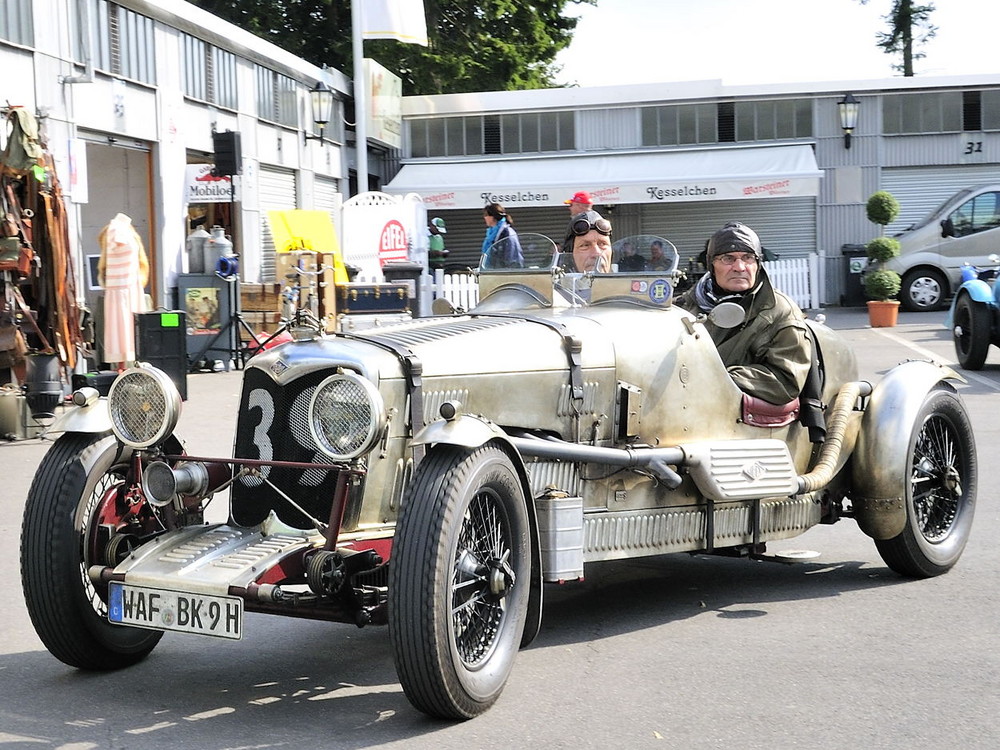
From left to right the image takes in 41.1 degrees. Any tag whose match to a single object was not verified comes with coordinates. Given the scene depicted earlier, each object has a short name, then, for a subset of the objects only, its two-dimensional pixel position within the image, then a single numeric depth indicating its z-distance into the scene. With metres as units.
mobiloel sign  20.25
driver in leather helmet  5.75
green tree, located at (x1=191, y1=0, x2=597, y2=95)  36.59
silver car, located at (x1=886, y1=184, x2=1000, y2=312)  24.73
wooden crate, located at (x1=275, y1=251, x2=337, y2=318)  18.91
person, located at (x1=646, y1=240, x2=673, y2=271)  5.67
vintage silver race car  4.05
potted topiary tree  22.16
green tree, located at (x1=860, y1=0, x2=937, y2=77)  40.56
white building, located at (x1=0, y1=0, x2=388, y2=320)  15.95
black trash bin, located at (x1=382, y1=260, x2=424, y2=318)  20.00
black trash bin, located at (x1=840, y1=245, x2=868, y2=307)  28.78
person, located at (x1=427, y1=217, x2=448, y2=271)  22.85
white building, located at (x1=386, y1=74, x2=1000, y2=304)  29.59
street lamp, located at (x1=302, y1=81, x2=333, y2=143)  25.30
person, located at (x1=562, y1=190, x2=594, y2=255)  9.90
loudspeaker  19.14
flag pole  25.20
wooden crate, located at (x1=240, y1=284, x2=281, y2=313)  18.66
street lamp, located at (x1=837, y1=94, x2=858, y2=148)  28.97
